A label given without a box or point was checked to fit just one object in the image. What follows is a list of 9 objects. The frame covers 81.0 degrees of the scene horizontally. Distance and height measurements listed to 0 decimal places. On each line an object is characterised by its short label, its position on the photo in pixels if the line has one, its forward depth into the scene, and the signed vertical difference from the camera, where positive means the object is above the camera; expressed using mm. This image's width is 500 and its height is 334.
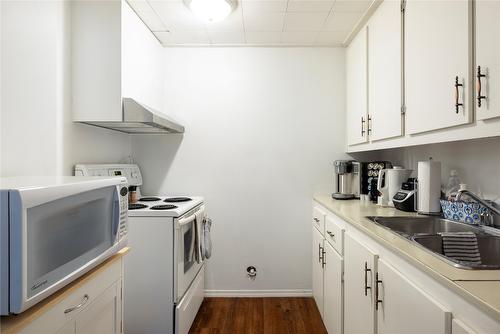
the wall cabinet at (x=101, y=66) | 1854 +639
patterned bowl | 1332 -203
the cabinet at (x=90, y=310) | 877 -501
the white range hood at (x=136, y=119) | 1852 +310
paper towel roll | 1582 -103
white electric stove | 1841 -669
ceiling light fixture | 1911 +1071
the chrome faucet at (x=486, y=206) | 1200 -159
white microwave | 742 -210
